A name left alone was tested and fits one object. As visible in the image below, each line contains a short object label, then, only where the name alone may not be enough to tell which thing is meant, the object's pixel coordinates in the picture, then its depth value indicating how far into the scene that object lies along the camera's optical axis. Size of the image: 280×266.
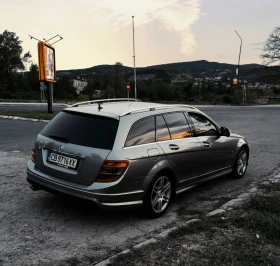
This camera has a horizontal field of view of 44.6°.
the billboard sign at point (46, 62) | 19.97
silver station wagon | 4.12
